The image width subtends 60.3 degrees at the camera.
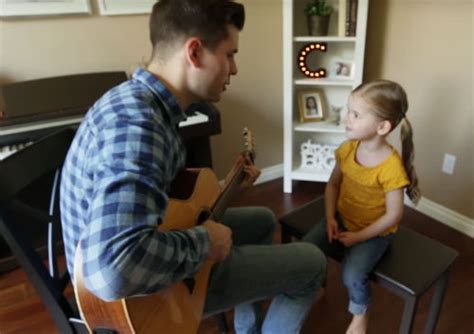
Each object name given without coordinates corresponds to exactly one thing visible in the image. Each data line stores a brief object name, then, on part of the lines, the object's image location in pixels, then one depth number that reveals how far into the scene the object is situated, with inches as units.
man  27.6
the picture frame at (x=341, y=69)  92.3
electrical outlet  81.2
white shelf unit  84.6
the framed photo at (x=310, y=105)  97.9
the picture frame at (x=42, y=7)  67.5
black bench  45.3
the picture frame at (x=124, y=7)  75.3
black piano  62.1
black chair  36.2
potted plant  86.2
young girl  49.9
